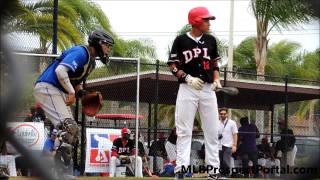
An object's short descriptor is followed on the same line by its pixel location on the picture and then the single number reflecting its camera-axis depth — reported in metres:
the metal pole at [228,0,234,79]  34.22
